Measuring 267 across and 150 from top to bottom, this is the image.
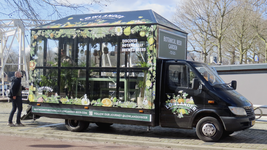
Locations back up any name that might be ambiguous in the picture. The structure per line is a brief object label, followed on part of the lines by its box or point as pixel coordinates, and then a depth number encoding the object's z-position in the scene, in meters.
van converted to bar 7.62
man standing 9.83
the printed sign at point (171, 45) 8.19
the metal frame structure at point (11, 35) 22.48
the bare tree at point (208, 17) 25.84
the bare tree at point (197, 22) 26.89
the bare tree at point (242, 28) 25.04
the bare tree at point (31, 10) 10.10
